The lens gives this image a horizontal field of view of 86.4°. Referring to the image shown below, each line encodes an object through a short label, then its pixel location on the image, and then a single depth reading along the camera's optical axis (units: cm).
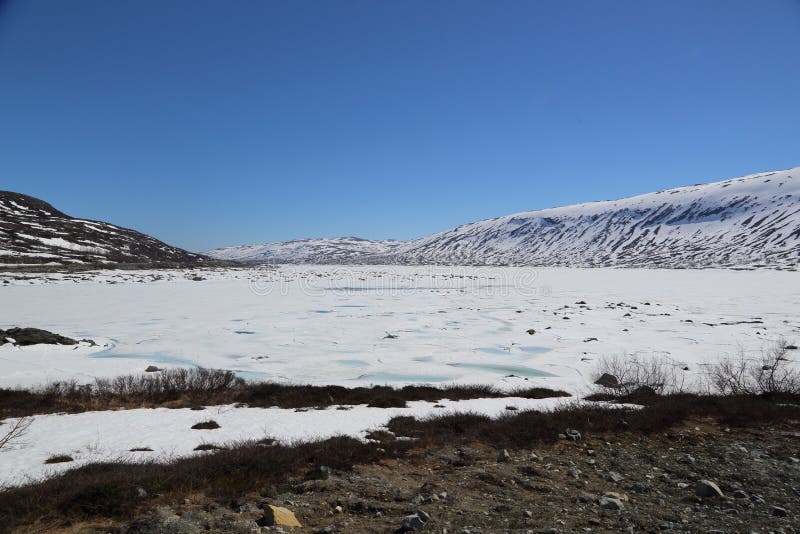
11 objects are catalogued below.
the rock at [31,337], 2173
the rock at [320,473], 749
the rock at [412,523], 555
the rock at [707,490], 642
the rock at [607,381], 1726
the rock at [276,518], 565
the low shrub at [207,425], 1228
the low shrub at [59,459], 926
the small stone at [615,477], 734
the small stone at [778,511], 584
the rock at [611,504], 613
